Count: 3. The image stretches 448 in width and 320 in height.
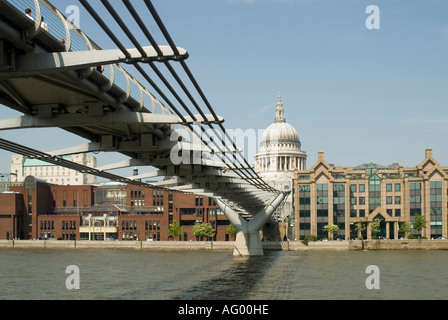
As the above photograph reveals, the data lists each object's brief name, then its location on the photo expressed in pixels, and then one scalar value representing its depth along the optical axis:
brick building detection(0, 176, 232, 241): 108.00
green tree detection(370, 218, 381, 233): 98.12
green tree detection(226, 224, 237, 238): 104.00
